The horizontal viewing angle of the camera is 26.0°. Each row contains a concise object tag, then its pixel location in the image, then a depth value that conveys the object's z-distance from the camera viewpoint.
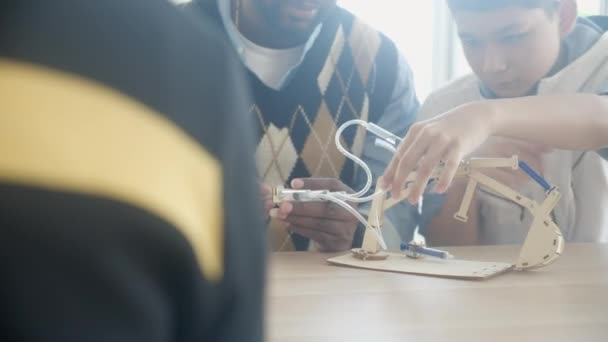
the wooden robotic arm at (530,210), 1.37
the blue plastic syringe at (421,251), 1.44
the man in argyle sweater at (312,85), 1.78
